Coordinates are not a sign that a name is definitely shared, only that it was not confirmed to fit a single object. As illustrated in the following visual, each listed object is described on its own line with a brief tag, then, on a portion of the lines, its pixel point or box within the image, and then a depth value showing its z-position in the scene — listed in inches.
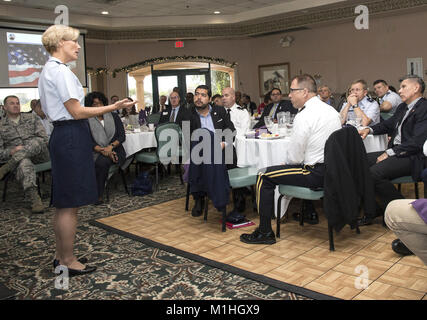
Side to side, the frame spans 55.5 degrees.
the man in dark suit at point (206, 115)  176.1
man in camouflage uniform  187.8
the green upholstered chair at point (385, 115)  209.4
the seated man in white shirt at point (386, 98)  222.7
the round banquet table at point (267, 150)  149.1
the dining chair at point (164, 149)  212.7
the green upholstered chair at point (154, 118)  312.1
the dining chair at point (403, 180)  142.3
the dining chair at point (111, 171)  202.9
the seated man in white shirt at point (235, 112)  222.8
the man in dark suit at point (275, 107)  239.1
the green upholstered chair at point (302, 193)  124.6
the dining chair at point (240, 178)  148.5
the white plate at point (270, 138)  153.9
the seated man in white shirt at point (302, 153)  124.9
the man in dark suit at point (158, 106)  365.8
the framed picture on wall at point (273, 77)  459.2
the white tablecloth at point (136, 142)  224.2
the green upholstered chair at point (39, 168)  200.5
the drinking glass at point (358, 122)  162.8
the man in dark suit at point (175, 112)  246.1
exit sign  473.7
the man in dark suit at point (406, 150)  138.9
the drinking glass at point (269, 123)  169.0
